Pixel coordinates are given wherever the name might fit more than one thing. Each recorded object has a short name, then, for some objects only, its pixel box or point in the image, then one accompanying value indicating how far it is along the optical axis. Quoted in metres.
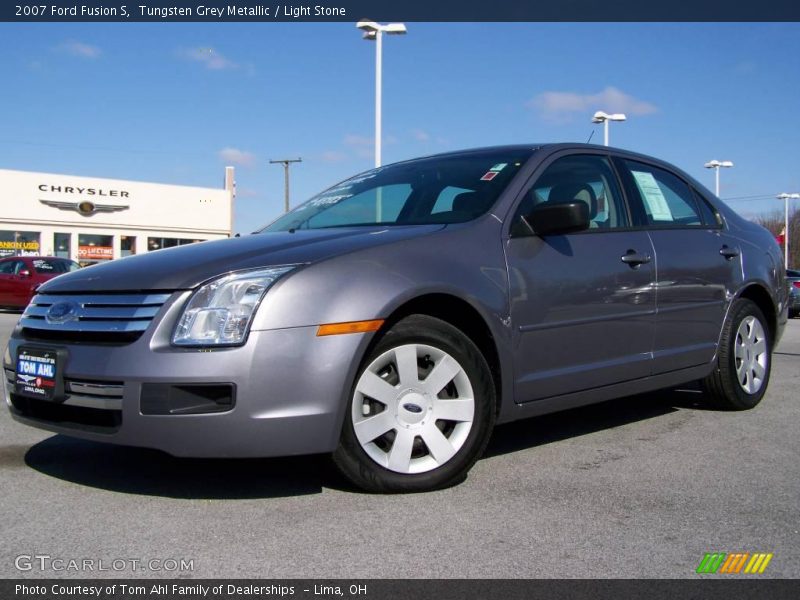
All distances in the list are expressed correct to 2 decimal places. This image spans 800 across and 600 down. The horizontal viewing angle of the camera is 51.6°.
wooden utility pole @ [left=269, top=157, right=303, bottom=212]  51.50
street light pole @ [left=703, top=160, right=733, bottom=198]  38.41
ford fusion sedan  3.18
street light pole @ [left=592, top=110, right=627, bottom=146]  27.03
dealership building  35.78
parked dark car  20.11
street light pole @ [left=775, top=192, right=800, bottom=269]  49.75
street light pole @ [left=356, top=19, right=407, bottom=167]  18.36
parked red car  18.00
